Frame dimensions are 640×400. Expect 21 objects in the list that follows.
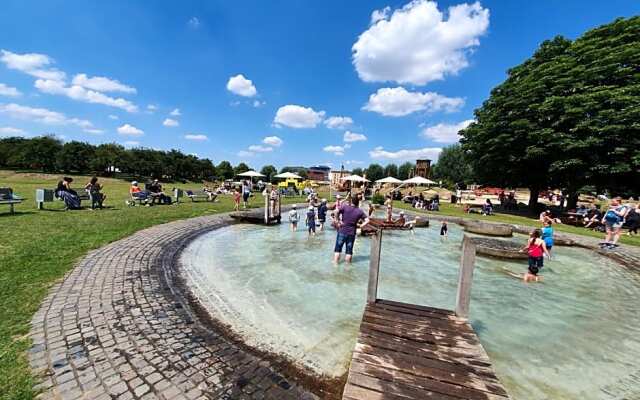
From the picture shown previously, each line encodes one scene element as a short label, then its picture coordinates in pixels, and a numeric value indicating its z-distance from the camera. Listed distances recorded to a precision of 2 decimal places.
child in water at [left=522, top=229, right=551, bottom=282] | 6.99
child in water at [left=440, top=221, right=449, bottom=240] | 11.60
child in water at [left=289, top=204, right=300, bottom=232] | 12.30
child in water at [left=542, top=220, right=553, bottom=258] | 8.26
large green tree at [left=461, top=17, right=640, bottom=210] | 15.53
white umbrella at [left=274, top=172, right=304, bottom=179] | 29.64
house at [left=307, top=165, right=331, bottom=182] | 150.77
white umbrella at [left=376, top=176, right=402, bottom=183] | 27.96
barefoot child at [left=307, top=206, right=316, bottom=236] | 11.42
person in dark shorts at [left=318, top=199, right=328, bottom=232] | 12.77
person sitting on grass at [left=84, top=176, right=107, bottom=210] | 12.77
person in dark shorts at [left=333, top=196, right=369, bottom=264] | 7.29
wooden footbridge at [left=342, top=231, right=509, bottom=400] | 2.39
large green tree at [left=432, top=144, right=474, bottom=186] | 61.12
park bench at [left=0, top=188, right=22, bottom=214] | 10.12
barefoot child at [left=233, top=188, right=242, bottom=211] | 16.38
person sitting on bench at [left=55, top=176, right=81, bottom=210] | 12.06
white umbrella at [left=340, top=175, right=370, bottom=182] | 29.52
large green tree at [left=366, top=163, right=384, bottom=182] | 93.50
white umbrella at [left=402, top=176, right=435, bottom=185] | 24.53
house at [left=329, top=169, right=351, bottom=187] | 145.44
